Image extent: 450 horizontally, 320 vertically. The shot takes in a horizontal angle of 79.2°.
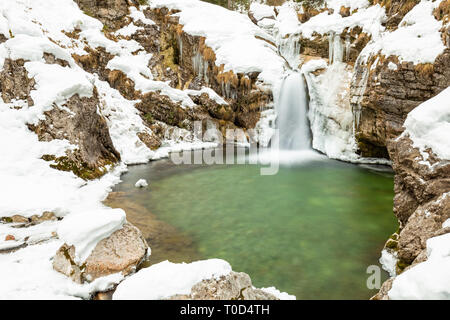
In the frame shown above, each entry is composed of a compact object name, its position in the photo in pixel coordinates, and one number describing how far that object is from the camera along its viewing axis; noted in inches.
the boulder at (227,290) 120.7
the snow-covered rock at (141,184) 395.2
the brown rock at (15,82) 372.8
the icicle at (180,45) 853.2
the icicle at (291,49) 738.8
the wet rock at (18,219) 241.6
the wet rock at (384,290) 119.8
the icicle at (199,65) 800.3
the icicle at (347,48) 598.2
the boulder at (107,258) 169.8
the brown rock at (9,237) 214.5
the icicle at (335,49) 613.0
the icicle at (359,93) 438.6
